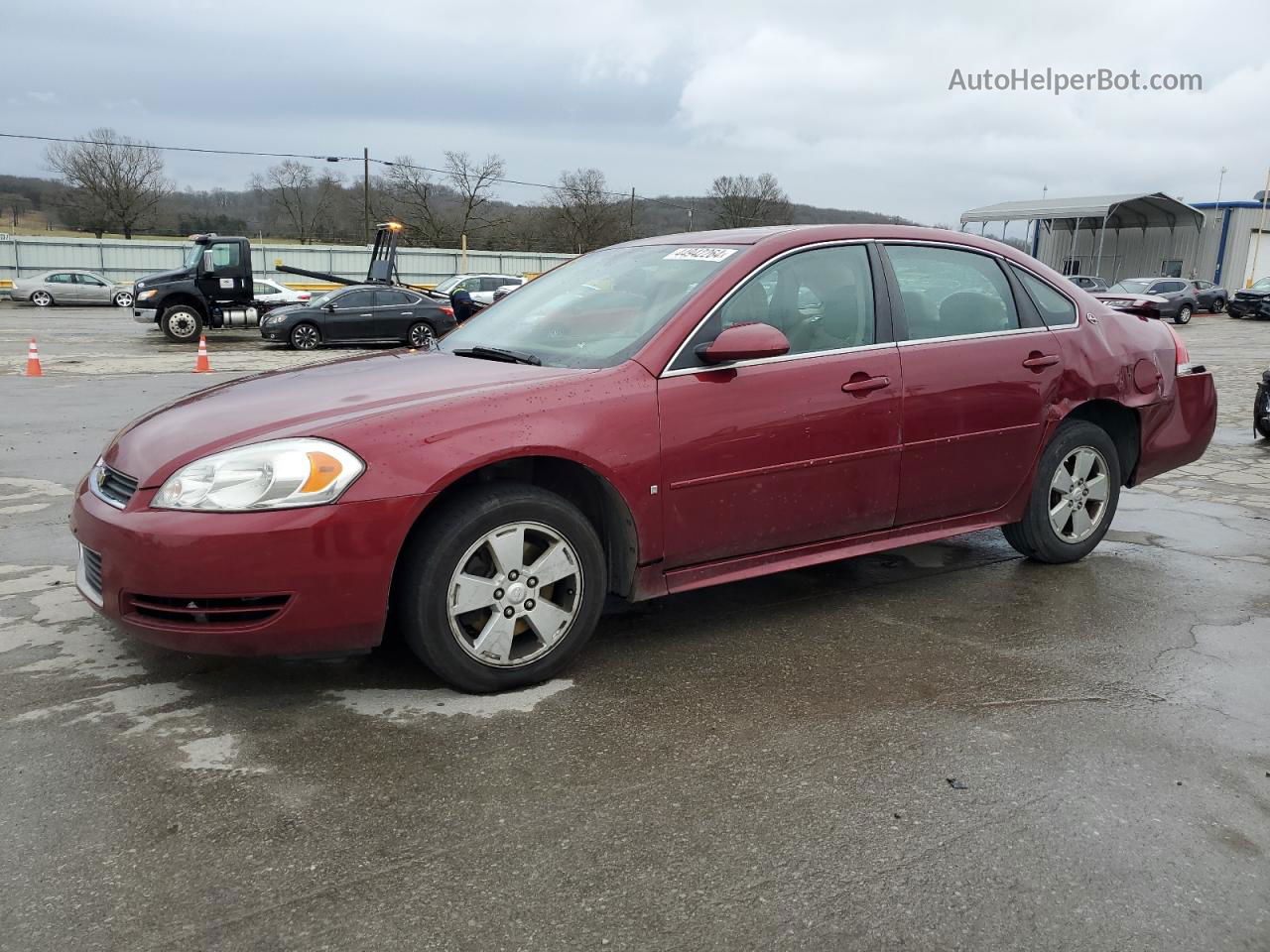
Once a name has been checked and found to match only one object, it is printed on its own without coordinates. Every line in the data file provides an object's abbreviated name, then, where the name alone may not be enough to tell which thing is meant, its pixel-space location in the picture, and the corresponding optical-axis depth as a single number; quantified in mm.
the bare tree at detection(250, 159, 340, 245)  62781
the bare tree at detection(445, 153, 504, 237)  66250
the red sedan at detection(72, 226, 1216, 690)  3047
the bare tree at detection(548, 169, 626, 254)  61406
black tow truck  21203
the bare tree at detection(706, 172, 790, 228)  52000
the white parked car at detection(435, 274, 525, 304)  27469
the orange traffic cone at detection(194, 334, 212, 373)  14688
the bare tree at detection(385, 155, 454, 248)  64125
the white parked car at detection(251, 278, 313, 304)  28891
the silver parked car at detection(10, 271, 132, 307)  34094
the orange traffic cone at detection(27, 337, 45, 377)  13469
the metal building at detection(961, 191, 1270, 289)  45312
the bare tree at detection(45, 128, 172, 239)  59125
